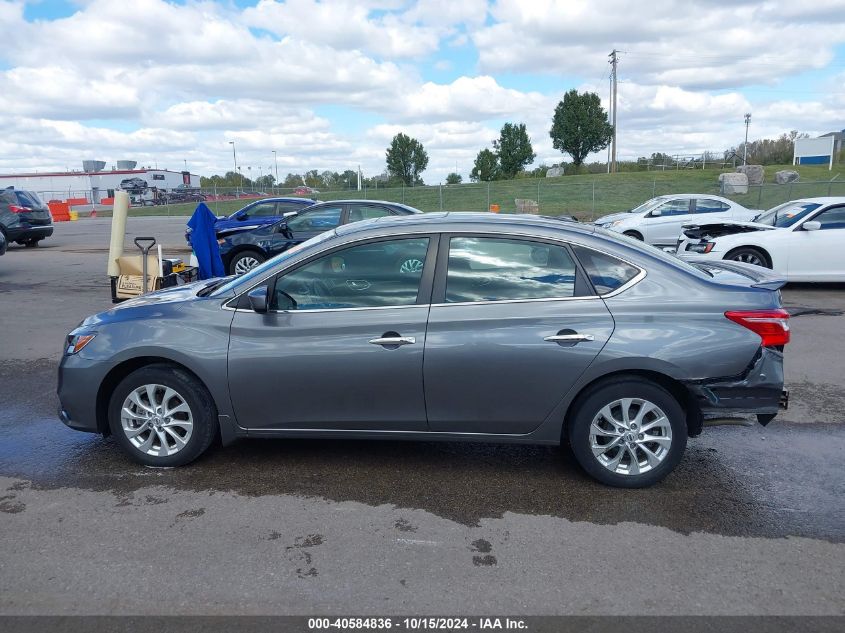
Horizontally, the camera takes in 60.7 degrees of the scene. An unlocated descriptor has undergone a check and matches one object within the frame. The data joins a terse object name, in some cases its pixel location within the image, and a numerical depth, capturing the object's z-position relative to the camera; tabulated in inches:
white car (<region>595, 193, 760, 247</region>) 777.6
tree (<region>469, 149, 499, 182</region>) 2874.0
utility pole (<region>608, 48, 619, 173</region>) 2271.2
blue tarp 383.9
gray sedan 172.2
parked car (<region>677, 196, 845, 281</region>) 467.5
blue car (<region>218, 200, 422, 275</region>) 529.3
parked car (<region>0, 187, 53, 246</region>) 835.4
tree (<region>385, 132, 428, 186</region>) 2910.9
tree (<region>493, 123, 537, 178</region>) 2810.0
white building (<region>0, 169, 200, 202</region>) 3184.1
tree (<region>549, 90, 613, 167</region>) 2746.1
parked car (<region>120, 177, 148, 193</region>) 2534.4
